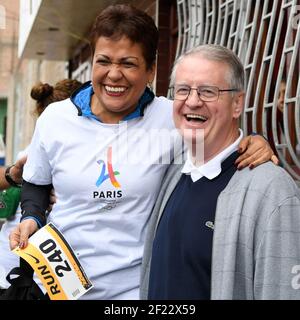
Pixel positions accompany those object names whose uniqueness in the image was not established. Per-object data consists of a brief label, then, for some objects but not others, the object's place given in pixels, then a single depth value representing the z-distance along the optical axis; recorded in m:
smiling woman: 2.11
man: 1.65
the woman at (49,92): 3.31
